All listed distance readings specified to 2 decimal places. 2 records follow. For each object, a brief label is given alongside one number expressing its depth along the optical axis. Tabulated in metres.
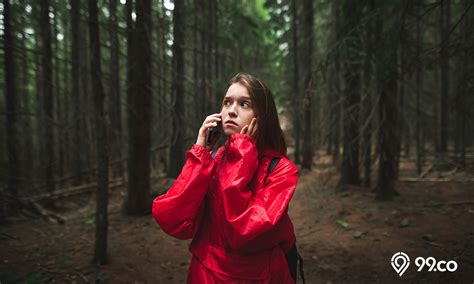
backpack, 1.80
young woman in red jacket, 1.49
